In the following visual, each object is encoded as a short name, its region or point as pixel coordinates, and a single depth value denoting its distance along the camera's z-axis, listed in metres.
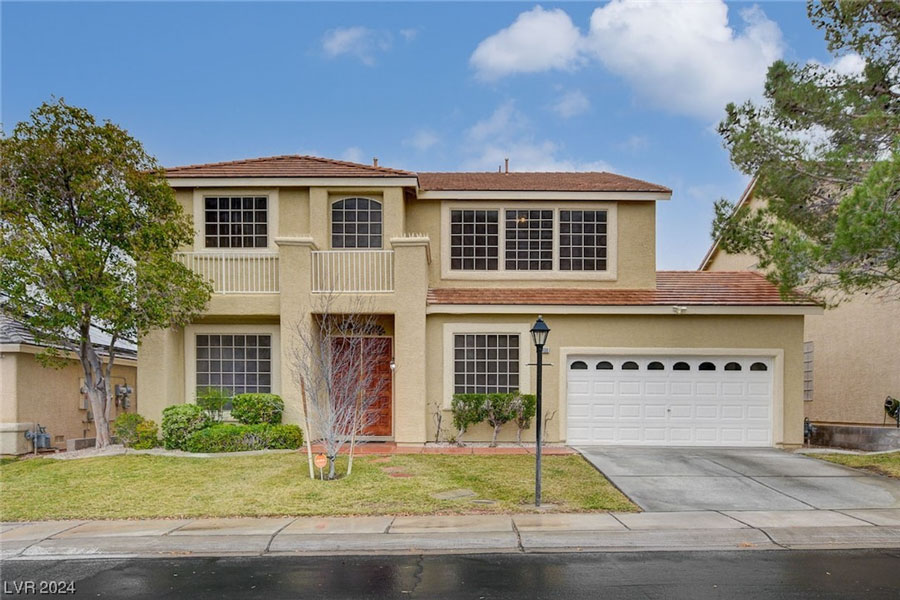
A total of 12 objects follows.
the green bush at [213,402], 15.20
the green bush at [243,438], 13.72
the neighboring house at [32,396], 15.46
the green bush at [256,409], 14.38
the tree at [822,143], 10.95
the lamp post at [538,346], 9.38
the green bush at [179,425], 13.98
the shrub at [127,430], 14.34
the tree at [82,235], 13.05
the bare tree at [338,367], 11.64
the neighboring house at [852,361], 16.55
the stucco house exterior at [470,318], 14.96
